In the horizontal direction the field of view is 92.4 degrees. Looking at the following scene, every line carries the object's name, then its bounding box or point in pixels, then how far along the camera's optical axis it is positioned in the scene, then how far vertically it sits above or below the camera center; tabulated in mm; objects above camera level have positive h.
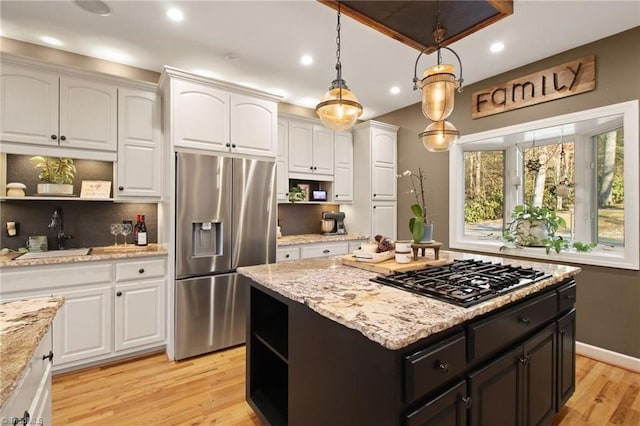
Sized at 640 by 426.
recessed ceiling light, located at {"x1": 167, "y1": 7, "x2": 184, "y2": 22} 2246 +1484
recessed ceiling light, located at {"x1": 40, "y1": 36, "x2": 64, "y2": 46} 2607 +1483
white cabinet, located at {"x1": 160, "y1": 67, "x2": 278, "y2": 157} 2740 +945
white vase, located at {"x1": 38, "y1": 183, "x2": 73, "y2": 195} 2586 +205
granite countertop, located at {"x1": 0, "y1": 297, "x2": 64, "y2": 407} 740 -379
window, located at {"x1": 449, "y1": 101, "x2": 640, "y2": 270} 2568 +353
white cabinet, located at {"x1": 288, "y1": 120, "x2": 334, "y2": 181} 3893 +816
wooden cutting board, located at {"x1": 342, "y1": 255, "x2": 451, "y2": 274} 1837 -325
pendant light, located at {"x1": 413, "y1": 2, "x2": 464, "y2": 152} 1722 +710
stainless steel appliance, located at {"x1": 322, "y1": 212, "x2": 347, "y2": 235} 4258 -138
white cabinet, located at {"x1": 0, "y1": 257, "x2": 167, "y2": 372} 2291 -754
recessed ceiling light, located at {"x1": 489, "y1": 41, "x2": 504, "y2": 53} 2723 +1513
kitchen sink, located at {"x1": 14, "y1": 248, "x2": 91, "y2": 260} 2355 -341
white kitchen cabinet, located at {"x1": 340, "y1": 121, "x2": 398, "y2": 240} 4254 +457
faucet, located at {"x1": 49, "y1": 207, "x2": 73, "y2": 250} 2718 -120
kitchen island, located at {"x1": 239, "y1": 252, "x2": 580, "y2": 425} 1030 -584
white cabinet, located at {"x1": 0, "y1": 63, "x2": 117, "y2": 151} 2388 +854
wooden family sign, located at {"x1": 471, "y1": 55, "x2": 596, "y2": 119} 2758 +1256
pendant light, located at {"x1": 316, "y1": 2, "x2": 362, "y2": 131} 1717 +606
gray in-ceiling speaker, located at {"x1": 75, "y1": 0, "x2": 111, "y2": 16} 2148 +1476
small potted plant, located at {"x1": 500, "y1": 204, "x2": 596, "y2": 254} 3104 -160
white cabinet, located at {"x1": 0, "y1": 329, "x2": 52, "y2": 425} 762 -538
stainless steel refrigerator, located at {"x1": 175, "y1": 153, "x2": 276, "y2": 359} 2725 -269
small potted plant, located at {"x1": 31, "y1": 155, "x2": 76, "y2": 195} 2608 +333
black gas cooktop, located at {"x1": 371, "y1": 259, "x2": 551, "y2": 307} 1328 -345
